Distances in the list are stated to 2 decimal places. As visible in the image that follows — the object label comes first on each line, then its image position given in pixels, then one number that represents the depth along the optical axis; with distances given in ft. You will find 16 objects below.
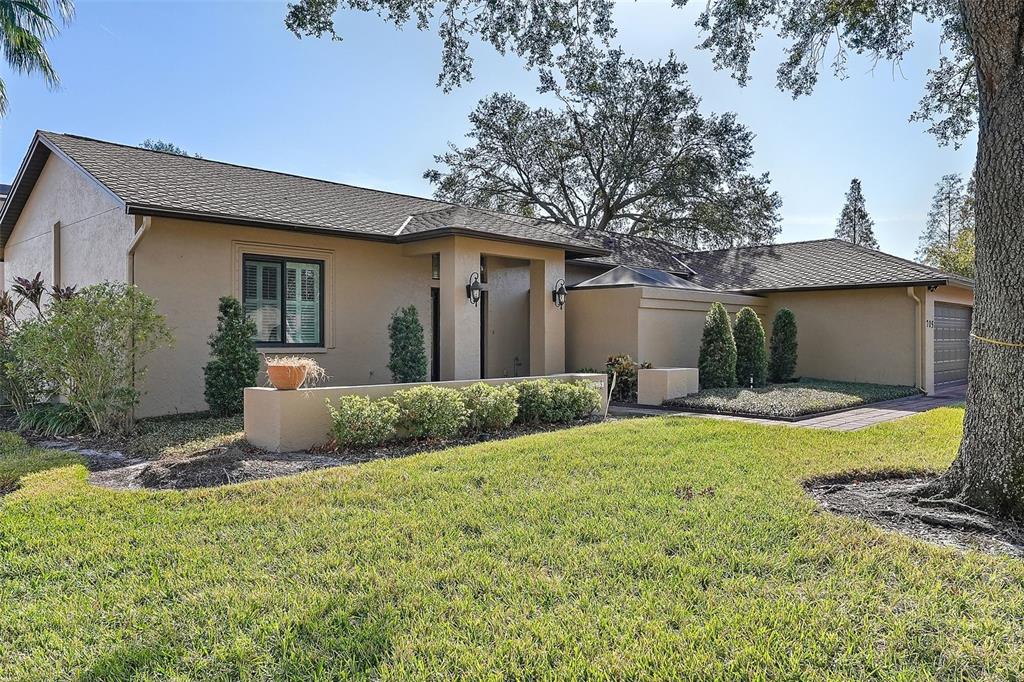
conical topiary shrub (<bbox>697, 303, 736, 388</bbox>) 45.62
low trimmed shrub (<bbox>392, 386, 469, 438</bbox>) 27.27
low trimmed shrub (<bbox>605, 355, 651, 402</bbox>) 44.73
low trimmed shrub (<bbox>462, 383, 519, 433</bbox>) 29.55
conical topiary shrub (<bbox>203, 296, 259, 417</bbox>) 32.60
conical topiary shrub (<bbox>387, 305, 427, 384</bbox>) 38.29
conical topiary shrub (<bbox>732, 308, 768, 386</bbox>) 47.73
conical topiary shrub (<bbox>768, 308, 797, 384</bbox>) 52.75
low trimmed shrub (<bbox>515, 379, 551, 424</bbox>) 32.48
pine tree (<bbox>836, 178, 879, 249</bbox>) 174.29
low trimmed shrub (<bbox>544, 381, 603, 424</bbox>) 33.22
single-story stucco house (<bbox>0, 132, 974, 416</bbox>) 35.04
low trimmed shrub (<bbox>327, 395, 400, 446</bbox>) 25.36
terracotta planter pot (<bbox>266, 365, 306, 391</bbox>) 25.52
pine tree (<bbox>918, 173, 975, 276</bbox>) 101.40
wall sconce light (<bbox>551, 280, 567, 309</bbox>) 47.98
